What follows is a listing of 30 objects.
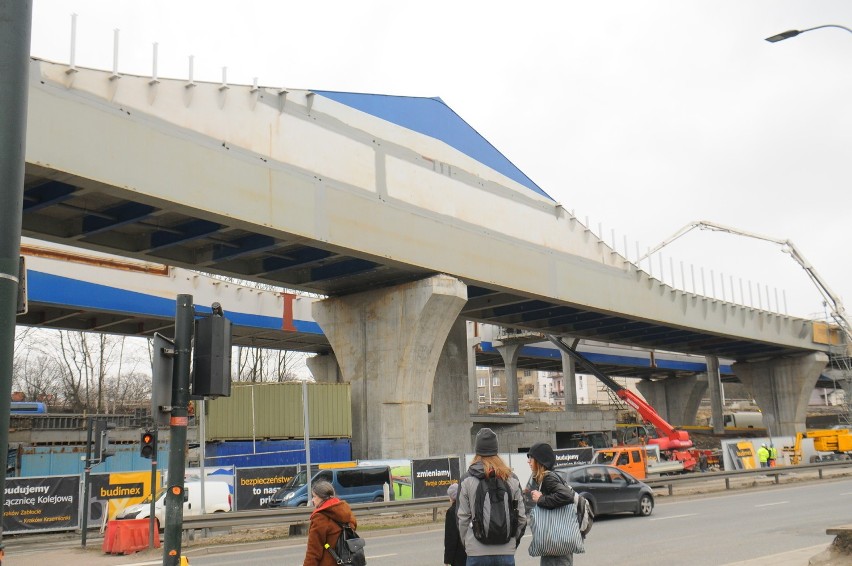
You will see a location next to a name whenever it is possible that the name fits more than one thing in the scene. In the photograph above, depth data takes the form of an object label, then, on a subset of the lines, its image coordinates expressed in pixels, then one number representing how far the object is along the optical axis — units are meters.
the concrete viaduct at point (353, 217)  19.36
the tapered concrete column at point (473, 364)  63.22
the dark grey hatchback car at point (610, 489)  21.20
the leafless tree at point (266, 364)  82.88
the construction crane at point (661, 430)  41.25
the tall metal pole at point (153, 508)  17.43
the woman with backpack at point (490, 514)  6.07
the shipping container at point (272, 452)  31.94
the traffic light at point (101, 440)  19.97
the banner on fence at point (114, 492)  23.50
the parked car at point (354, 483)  24.00
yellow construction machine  44.50
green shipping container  33.84
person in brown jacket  6.43
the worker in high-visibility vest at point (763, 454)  38.94
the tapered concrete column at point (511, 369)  68.06
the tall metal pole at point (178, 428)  6.26
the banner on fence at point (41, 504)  22.89
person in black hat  6.52
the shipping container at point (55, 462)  35.62
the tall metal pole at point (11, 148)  4.54
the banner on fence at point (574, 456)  32.84
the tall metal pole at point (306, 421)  18.56
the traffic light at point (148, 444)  17.61
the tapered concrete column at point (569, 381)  72.81
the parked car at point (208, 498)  23.36
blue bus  48.09
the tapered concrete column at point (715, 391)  76.50
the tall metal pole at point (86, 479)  19.50
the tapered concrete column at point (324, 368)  50.53
